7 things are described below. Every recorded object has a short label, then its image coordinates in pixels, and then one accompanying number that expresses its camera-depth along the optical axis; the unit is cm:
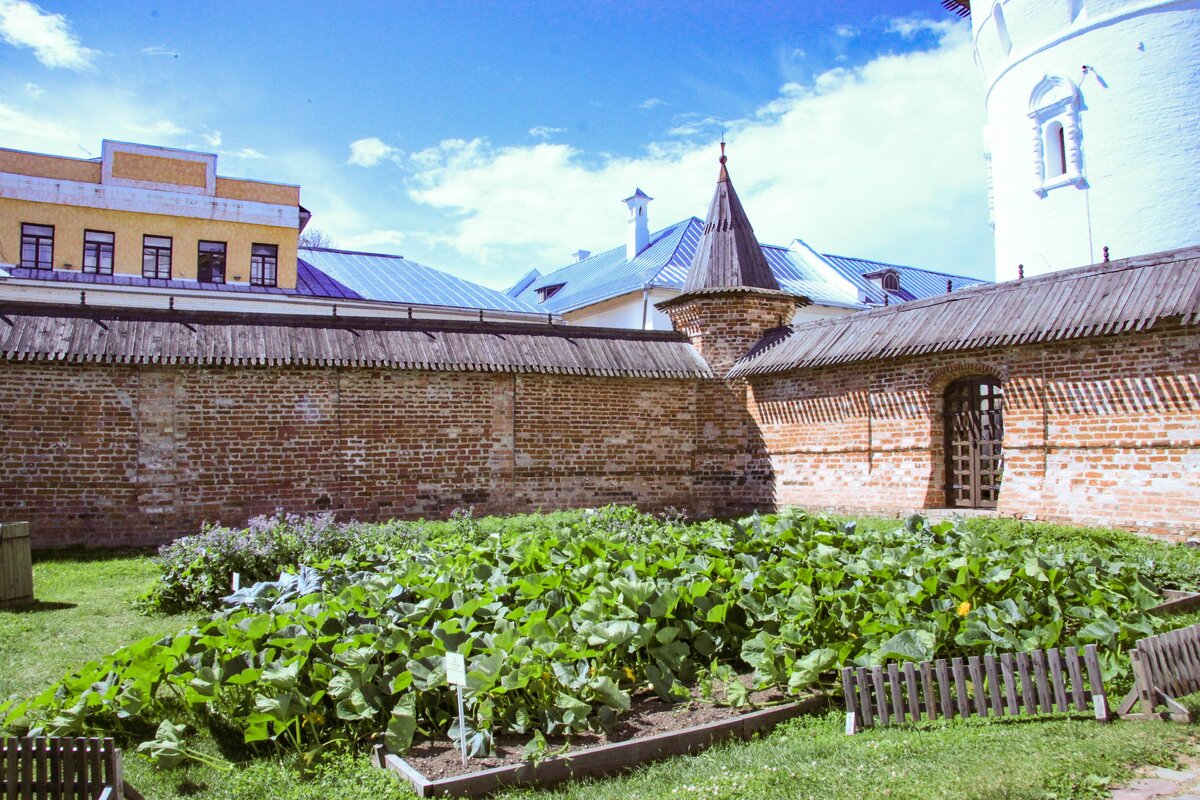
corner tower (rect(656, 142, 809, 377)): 1705
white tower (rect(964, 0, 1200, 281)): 1811
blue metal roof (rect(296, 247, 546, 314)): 2416
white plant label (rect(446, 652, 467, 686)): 420
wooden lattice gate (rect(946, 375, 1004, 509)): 1323
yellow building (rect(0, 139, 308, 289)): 2233
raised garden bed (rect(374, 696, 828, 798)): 416
